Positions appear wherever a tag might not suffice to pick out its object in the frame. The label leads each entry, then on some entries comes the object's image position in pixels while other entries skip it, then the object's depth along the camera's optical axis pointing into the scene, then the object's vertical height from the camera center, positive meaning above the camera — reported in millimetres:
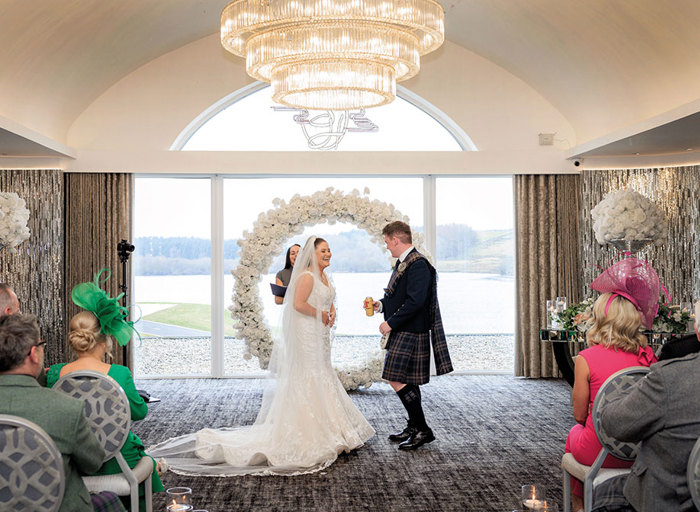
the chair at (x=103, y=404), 3035 -585
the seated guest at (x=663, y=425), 2406 -558
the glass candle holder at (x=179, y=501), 3045 -1003
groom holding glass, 5320 -483
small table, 5879 -667
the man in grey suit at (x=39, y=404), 2398 -458
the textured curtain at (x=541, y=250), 8766 +164
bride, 4941 -1092
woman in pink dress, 3312 -361
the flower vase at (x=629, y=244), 7469 +194
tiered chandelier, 4445 +1503
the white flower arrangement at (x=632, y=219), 7336 +450
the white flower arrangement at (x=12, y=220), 6688 +458
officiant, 7223 -24
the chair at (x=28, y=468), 2297 -650
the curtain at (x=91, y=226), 8438 +489
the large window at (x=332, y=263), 8844 +27
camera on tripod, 7301 +186
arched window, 9000 +1742
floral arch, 7582 +302
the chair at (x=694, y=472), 2303 -680
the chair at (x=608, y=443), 2961 -757
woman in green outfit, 3316 -333
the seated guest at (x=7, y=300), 4809 -217
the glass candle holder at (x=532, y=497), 2838 -941
